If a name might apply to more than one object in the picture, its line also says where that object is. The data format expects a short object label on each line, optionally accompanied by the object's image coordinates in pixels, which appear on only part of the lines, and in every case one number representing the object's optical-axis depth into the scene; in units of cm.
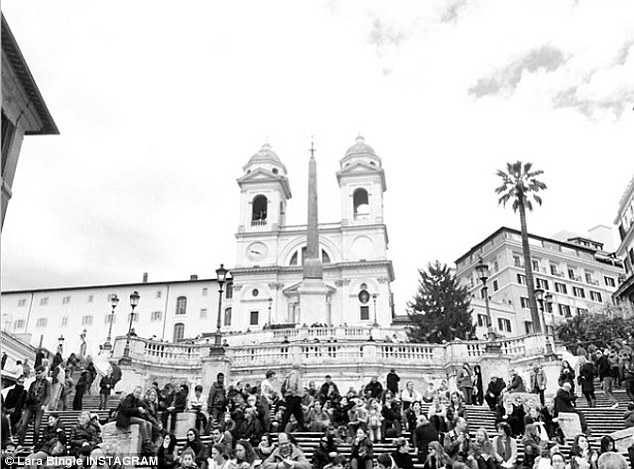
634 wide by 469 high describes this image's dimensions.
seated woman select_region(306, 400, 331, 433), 1509
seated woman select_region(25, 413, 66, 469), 1033
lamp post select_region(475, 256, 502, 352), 2562
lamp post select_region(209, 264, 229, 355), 2578
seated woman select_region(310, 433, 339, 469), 1196
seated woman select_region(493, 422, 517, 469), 1240
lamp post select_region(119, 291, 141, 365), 2491
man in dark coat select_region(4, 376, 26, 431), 1458
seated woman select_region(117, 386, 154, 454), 1245
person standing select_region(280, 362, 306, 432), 1468
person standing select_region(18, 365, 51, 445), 1408
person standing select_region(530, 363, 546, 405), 1853
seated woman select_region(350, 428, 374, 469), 1118
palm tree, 4425
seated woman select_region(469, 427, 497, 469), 1095
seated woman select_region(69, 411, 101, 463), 1123
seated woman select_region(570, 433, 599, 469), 1032
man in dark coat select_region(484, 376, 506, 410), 1838
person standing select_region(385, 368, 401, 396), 1977
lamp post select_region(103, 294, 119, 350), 3049
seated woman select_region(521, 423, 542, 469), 1139
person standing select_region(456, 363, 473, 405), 2058
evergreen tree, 4494
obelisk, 5772
